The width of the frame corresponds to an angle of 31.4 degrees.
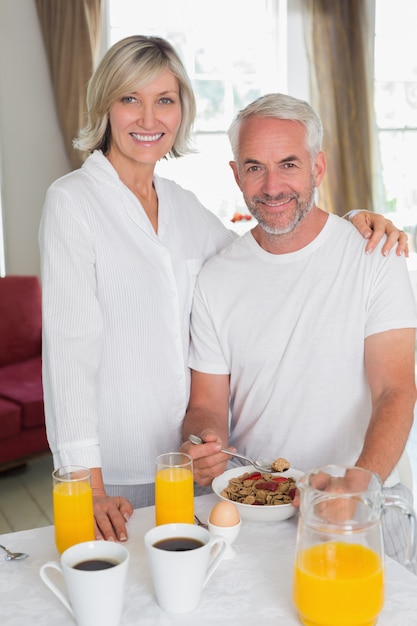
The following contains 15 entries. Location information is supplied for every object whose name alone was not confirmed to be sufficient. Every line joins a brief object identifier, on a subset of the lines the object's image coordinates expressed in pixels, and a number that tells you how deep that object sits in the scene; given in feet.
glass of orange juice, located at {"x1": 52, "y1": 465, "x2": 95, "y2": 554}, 4.13
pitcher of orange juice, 3.38
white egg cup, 4.16
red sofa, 12.89
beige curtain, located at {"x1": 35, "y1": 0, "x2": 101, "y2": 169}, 16.89
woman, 5.35
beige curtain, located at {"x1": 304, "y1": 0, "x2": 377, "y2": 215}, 19.51
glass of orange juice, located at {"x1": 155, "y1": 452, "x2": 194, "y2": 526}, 4.31
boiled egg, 4.21
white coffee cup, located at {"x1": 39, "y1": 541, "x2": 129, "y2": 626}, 3.32
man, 5.79
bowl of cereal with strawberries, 4.53
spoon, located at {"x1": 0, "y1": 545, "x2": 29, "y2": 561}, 4.19
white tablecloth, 3.58
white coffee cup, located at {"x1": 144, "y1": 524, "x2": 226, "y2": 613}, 3.49
